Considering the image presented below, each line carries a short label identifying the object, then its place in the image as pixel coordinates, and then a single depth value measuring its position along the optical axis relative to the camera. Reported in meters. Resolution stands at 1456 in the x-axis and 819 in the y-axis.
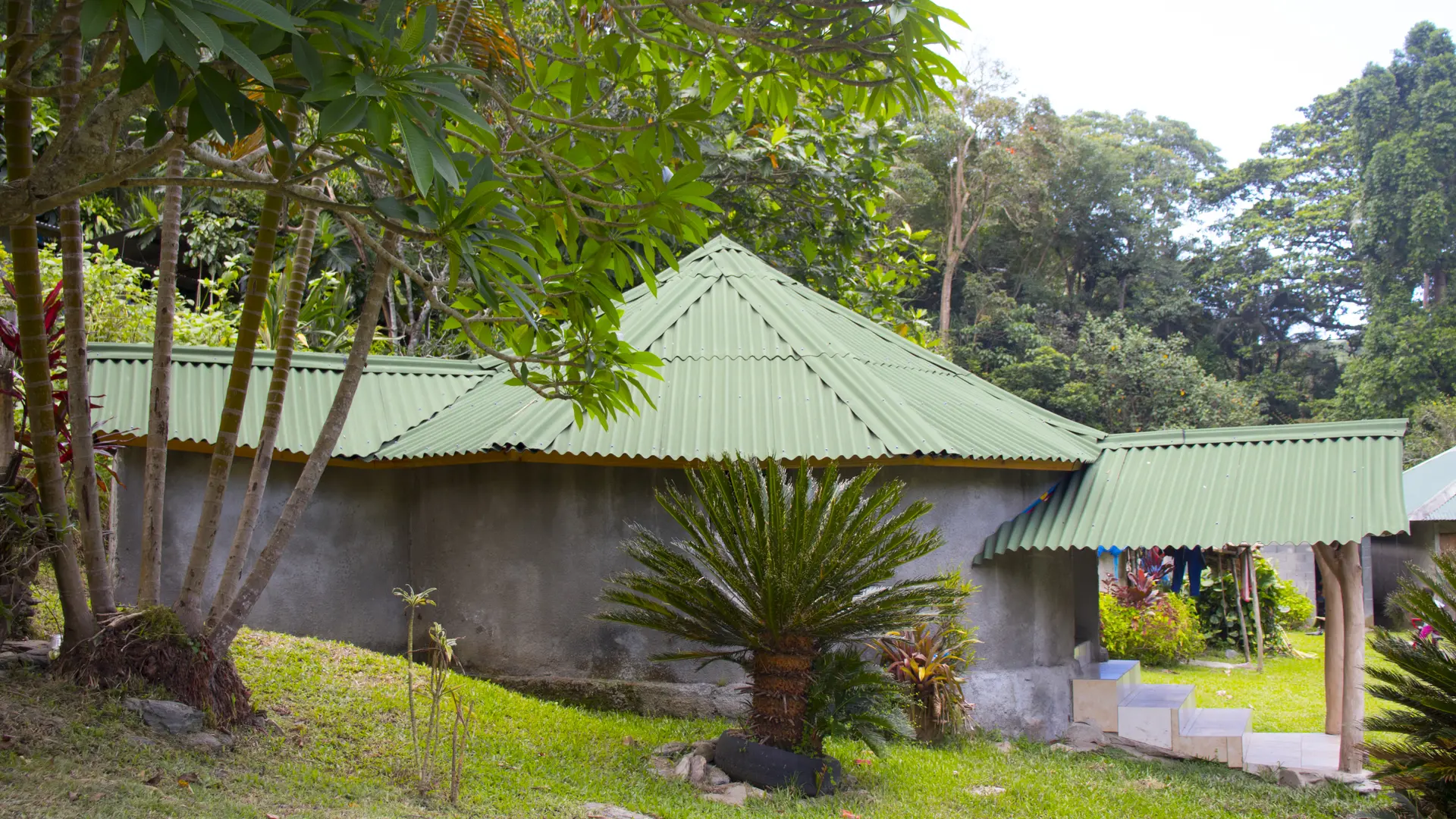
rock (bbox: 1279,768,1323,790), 9.08
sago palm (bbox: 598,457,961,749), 7.36
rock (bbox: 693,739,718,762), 7.77
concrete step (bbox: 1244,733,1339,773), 9.73
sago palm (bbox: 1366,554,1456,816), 6.80
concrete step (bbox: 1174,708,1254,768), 10.03
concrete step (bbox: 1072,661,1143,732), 10.34
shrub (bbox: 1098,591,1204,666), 17.89
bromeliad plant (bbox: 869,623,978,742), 9.33
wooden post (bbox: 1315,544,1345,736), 9.49
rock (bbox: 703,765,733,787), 7.45
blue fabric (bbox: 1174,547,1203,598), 11.92
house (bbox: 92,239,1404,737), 9.62
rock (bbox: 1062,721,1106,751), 10.27
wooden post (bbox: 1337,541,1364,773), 9.17
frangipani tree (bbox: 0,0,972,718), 3.63
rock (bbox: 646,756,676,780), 7.55
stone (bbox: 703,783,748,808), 7.14
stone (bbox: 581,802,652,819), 6.44
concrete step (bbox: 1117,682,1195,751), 10.27
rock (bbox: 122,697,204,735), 6.06
